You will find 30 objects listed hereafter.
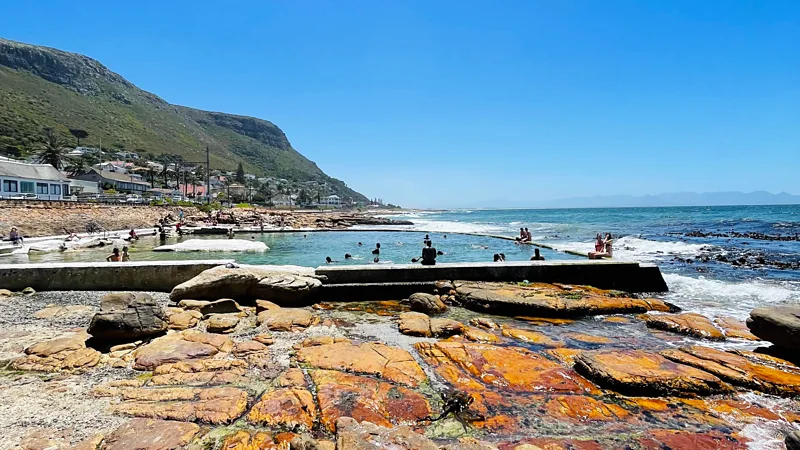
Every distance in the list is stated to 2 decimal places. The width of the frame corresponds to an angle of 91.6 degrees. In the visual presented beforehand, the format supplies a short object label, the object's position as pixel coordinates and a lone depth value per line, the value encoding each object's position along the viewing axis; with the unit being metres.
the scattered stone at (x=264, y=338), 6.26
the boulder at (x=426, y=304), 8.57
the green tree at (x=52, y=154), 64.75
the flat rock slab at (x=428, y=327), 6.91
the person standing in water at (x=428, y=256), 10.73
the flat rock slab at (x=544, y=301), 8.35
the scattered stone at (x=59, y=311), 7.44
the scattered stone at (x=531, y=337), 6.58
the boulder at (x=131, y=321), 5.91
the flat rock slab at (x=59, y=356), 5.14
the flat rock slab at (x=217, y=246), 22.88
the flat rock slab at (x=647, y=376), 4.84
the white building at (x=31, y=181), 38.62
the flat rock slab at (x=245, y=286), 8.73
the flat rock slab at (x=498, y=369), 4.95
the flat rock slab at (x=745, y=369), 5.01
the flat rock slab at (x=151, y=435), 3.45
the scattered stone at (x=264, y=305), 8.16
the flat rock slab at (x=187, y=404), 3.98
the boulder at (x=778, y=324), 6.06
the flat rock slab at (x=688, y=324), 7.19
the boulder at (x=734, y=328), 7.10
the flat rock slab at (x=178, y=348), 5.32
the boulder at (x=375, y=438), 3.32
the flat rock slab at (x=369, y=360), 5.07
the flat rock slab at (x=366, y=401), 4.09
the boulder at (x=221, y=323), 6.83
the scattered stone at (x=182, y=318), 6.93
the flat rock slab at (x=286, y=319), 7.13
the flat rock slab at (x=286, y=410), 3.96
